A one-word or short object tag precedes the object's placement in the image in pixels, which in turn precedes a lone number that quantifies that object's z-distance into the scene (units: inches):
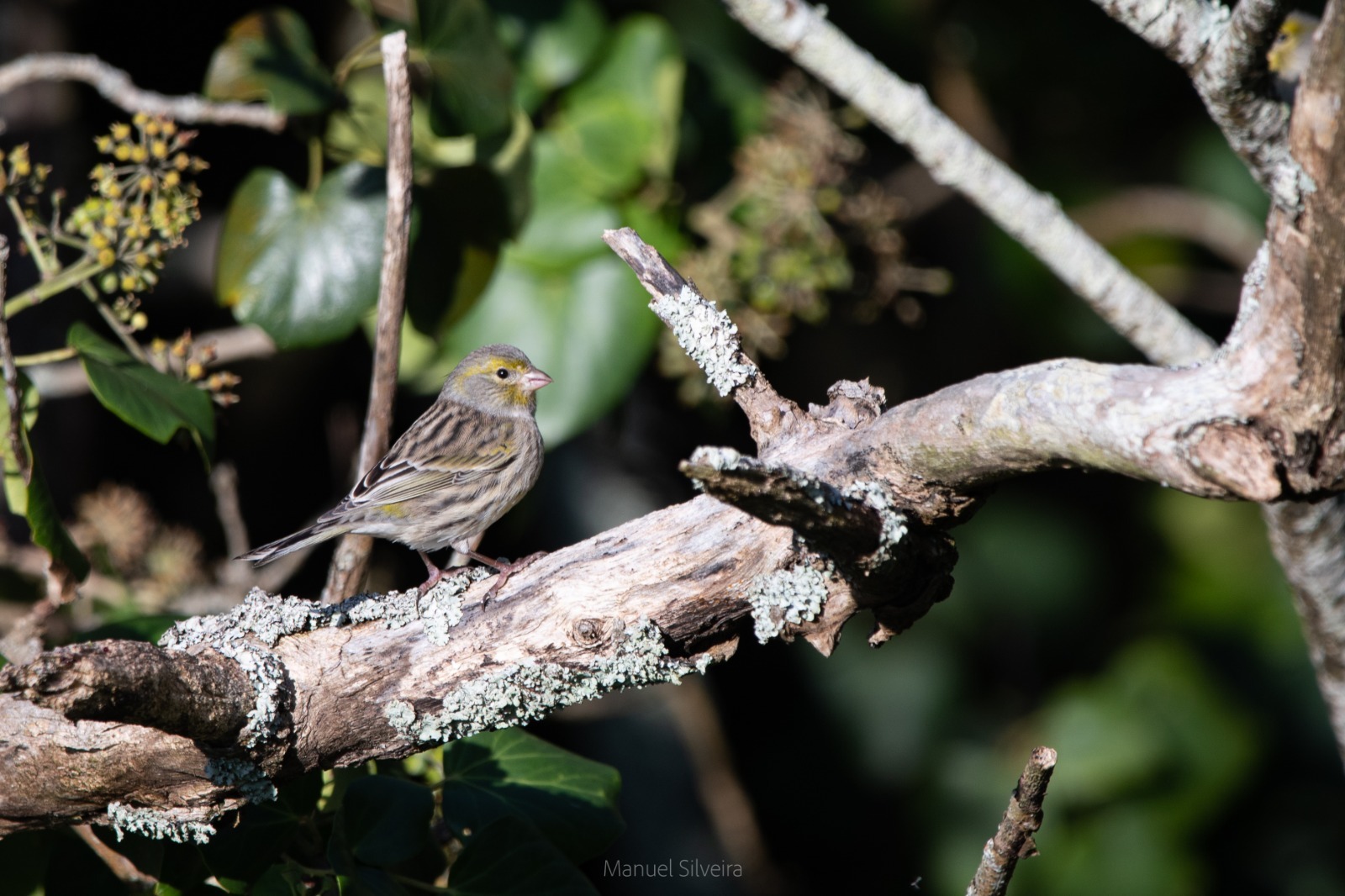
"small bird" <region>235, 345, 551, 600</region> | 210.7
